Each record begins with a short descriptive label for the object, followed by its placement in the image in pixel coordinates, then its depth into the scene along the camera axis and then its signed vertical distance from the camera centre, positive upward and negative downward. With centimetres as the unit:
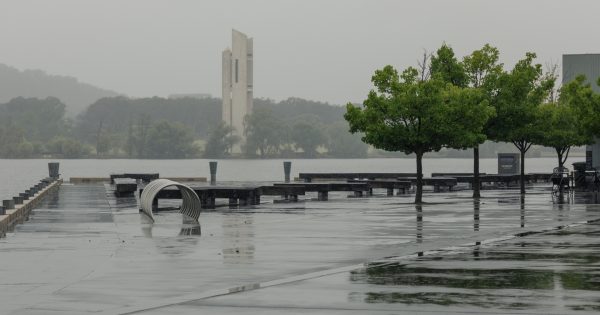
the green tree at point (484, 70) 4919 +462
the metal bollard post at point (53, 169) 7348 +58
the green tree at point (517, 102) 4859 +320
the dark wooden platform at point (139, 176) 7046 +17
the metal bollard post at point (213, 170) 6999 +54
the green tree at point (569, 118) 5256 +290
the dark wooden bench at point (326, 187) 4525 -29
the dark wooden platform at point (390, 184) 5062 -18
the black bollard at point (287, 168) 7077 +65
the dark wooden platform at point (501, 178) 6028 +10
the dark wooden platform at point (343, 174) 7081 +23
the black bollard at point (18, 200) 3741 -68
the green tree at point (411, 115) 4188 +230
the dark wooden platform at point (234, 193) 3900 -48
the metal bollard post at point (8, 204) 3300 -71
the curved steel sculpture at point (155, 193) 3075 -49
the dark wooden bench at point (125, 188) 4678 -36
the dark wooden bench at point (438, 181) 5488 -5
